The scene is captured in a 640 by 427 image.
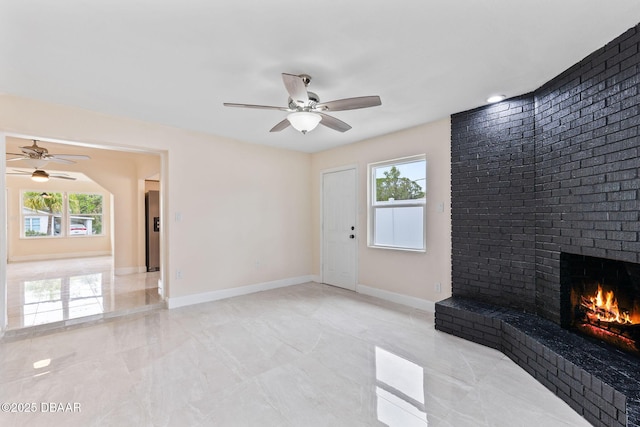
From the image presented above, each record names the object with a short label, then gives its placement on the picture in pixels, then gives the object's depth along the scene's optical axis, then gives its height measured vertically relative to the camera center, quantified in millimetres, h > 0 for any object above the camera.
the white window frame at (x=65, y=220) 8617 -157
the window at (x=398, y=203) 4070 +129
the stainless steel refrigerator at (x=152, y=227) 6340 -279
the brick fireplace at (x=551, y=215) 1965 -40
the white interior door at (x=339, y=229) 4960 -281
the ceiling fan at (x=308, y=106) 2253 +908
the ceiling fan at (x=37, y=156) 4508 +905
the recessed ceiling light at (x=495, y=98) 3027 +1173
